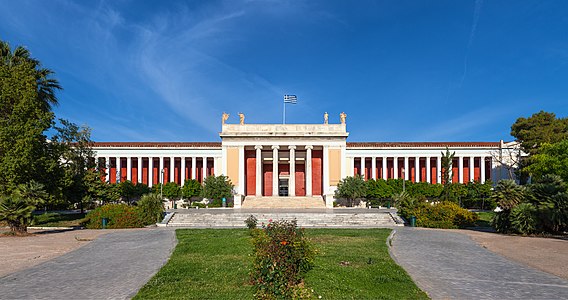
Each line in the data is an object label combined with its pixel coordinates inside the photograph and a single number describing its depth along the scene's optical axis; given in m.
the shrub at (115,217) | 25.88
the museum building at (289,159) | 48.38
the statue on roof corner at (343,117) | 48.98
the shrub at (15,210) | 20.41
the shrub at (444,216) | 26.20
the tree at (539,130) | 46.34
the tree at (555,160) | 26.08
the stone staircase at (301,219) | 27.67
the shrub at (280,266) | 7.14
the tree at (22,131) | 20.69
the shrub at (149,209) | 26.83
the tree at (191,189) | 47.81
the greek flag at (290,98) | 45.84
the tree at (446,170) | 35.25
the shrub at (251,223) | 20.97
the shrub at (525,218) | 20.45
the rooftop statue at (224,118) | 48.75
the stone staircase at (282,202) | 43.12
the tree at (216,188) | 43.69
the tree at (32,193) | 20.83
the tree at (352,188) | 43.56
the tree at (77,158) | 31.92
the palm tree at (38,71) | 25.27
